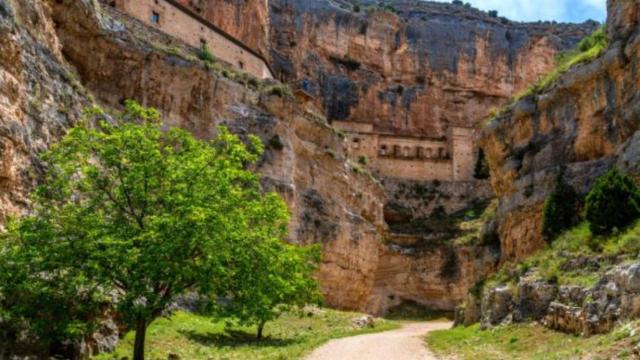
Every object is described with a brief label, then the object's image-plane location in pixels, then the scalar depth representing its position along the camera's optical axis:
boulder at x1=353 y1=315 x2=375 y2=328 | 32.66
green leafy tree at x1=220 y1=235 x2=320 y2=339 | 16.28
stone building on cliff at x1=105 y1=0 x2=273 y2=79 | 43.66
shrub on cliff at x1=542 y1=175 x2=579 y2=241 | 23.92
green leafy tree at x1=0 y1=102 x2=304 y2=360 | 13.92
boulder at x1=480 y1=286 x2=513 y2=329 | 21.97
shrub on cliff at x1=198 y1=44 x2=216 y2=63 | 42.84
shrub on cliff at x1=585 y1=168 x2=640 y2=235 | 19.44
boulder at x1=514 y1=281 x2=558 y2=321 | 19.53
